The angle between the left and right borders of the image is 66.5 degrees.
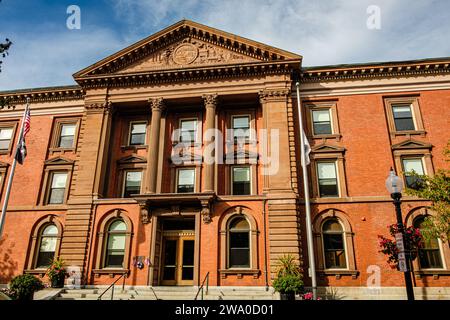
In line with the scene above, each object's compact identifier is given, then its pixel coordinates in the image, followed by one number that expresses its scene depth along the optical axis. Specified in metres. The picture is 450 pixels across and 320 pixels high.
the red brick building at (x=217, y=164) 19.22
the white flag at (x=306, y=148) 18.56
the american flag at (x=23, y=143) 19.64
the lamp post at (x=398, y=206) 8.90
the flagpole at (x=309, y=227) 16.64
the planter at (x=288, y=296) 16.13
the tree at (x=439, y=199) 14.20
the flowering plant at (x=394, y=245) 15.84
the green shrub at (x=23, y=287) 16.62
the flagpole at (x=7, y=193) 18.99
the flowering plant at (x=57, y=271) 19.11
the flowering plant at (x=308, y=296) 15.95
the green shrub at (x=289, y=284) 16.42
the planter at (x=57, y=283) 18.95
